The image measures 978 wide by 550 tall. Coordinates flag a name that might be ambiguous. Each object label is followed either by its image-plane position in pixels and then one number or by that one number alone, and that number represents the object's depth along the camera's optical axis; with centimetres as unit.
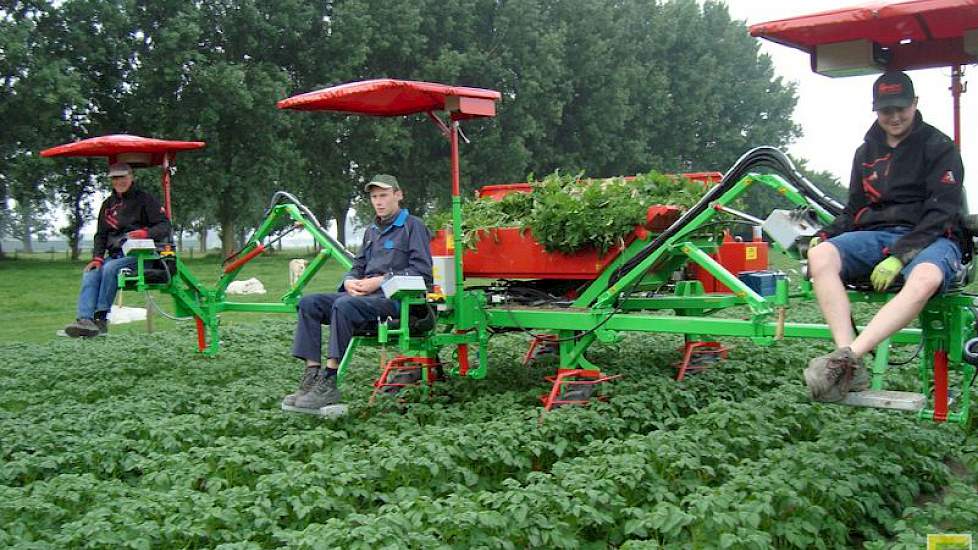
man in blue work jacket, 682
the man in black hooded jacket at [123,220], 931
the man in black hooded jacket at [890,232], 480
